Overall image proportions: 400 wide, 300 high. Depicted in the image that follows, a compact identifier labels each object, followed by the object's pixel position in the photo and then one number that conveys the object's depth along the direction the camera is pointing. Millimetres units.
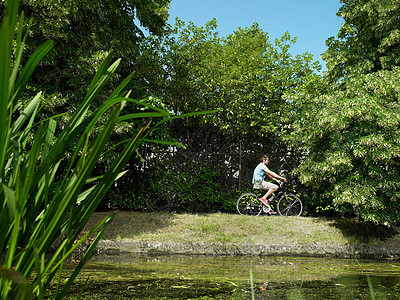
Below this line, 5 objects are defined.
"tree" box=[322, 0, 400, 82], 11055
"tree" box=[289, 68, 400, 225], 8680
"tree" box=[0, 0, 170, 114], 7883
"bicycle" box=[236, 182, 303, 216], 11430
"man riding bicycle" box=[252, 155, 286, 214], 11211
